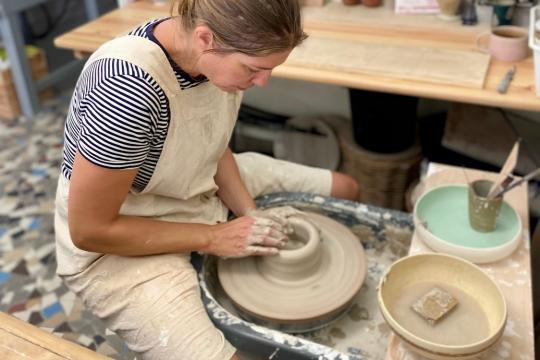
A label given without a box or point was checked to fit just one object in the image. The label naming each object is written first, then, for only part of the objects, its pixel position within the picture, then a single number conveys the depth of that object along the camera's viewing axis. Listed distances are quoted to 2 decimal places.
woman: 1.15
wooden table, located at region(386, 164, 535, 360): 1.11
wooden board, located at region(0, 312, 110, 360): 0.92
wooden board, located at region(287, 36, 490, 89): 1.75
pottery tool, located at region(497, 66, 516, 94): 1.66
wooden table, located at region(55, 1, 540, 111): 1.68
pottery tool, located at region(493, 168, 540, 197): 1.29
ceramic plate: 1.30
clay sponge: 1.15
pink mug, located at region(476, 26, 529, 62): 1.82
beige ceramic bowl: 1.06
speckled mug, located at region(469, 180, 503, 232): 1.34
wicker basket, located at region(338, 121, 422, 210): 2.39
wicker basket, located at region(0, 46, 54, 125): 3.26
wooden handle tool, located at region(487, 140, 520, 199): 1.31
